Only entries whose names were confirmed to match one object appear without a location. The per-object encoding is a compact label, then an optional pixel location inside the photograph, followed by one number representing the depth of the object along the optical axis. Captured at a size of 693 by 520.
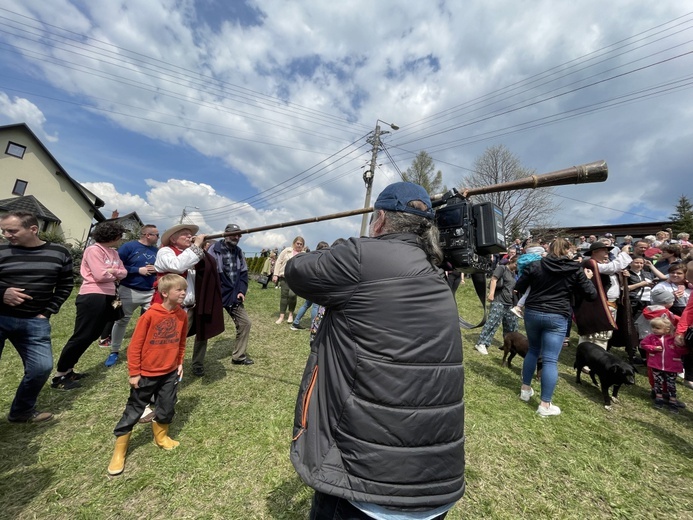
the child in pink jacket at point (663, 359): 4.48
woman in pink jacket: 3.96
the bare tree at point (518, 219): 27.15
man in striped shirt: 2.93
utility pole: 17.61
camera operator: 1.22
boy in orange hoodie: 2.69
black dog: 4.21
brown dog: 5.46
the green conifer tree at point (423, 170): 31.38
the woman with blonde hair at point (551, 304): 3.79
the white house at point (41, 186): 23.08
